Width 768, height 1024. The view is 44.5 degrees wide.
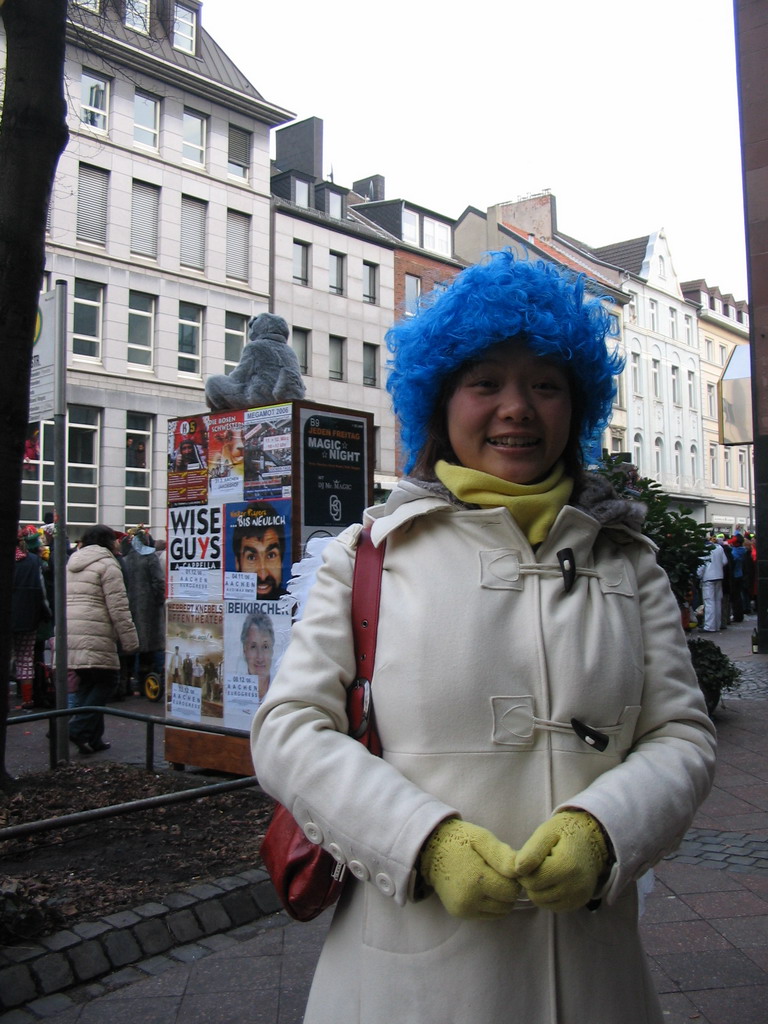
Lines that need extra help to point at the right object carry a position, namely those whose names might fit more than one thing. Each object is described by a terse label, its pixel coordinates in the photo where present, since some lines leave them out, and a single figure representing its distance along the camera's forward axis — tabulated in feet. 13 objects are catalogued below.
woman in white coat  4.58
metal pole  18.84
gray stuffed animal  19.84
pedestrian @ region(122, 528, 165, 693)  34.83
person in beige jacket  25.14
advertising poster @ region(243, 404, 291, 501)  17.29
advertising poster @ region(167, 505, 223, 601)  18.56
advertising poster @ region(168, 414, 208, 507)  18.86
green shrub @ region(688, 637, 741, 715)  25.66
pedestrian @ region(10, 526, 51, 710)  31.22
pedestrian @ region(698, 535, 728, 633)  54.44
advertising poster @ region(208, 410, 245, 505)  18.13
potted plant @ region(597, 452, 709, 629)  25.67
